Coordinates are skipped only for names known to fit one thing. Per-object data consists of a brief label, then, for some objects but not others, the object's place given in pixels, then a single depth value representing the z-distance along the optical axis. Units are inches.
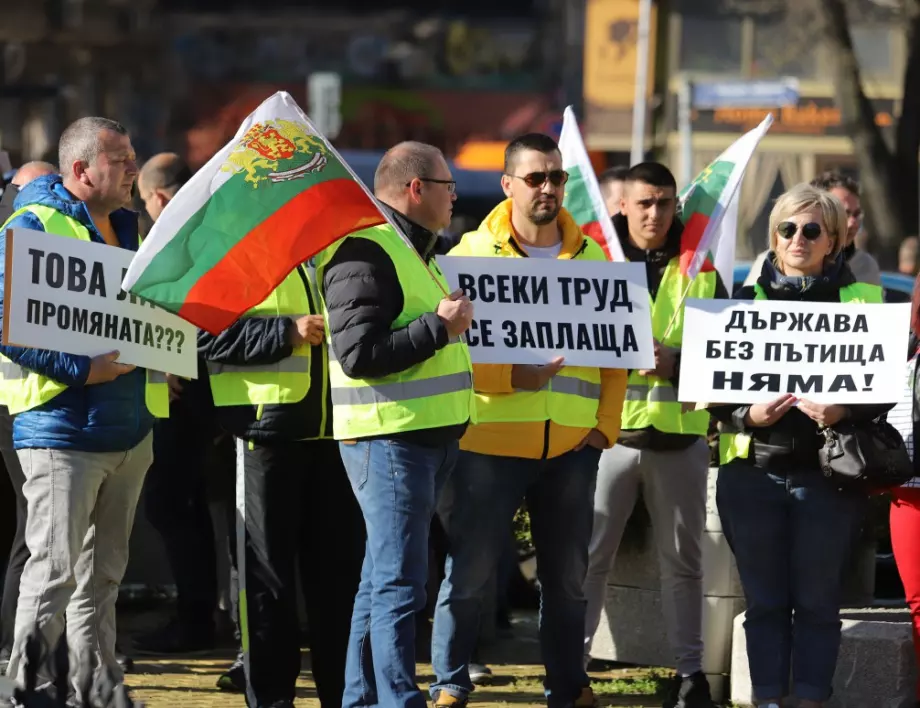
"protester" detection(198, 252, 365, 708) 499.2
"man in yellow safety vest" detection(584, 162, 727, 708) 550.6
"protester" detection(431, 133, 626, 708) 513.0
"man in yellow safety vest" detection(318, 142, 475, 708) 451.8
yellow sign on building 2642.7
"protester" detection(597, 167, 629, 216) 653.1
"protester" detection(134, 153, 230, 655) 637.9
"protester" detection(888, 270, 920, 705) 492.1
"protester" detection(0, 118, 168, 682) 465.1
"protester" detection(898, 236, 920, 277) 1076.5
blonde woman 485.7
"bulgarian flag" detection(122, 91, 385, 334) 460.1
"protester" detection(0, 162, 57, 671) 538.9
